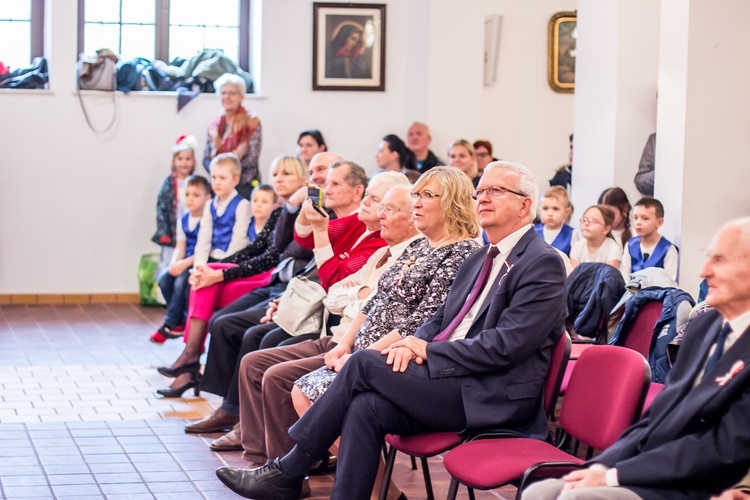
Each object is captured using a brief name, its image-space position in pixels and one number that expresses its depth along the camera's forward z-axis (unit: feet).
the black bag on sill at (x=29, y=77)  31.09
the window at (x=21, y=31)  32.07
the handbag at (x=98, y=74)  31.01
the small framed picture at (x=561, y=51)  33.86
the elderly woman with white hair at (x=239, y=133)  30.22
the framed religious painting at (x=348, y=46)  32.12
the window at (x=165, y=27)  32.45
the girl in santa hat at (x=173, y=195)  30.14
